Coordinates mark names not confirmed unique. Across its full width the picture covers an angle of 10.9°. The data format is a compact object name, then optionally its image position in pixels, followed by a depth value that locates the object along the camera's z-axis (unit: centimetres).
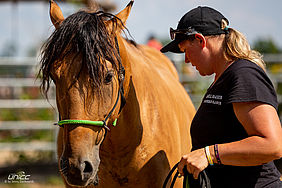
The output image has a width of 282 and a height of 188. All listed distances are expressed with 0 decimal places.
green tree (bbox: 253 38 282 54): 5650
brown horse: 508
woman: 492
